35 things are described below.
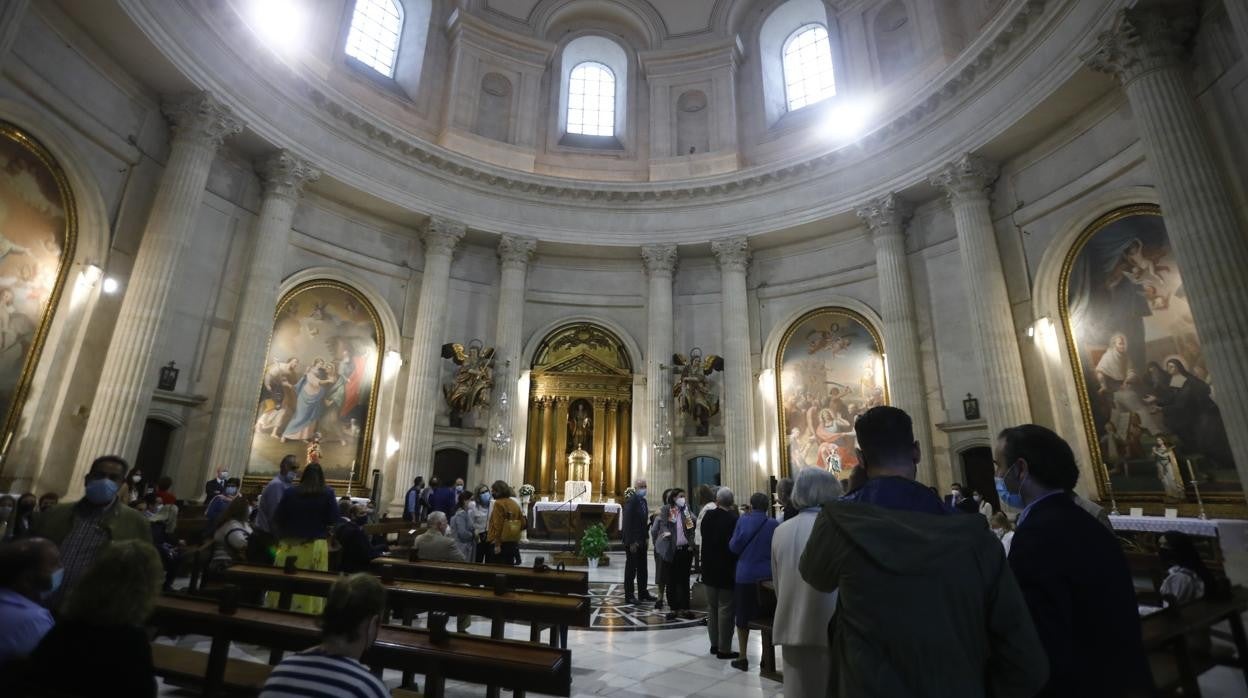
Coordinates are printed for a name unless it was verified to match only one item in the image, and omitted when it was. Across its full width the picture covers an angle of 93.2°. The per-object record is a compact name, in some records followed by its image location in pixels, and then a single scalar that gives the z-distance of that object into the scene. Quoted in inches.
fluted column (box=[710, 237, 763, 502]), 593.3
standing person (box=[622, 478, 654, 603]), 303.7
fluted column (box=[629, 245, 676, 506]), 609.0
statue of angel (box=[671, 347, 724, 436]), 629.6
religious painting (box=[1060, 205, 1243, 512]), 345.4
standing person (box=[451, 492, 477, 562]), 291.3
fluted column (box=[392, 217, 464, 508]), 562.9
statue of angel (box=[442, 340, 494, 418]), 606.5
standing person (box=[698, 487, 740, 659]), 211.3
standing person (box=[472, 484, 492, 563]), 295.0
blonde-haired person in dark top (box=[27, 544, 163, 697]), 74.0
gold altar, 649.0
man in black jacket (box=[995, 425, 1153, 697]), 69.6
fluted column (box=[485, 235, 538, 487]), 596.1
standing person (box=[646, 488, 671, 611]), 292.7
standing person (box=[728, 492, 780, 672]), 182.4
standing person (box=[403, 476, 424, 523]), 450.0
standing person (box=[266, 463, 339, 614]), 202.5
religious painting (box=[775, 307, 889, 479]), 588.4
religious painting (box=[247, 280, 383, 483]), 522.3
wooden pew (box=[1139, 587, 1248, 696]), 123.2
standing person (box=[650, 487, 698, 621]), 276.5
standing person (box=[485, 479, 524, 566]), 281.0
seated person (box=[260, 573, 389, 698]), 69.8
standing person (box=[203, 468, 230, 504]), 385.7
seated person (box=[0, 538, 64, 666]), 81.0
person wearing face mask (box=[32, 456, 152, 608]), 132.6
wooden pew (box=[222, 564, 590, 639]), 148.4
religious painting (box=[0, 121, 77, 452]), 353.1
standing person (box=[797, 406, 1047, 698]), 58.9
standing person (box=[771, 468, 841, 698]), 114.0
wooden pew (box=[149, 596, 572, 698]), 106.7
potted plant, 354.0
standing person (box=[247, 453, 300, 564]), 214.8
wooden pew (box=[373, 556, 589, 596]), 193.3
